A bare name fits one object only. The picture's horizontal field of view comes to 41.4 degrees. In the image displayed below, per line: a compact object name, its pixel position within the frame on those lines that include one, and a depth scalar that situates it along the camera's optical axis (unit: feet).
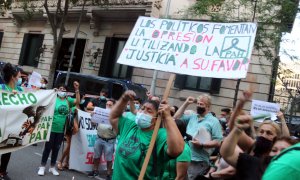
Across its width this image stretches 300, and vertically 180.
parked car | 40.91
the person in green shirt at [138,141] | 10.75
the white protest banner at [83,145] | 26.23
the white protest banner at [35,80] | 34.55
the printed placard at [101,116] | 24.52
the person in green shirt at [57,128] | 23.44
